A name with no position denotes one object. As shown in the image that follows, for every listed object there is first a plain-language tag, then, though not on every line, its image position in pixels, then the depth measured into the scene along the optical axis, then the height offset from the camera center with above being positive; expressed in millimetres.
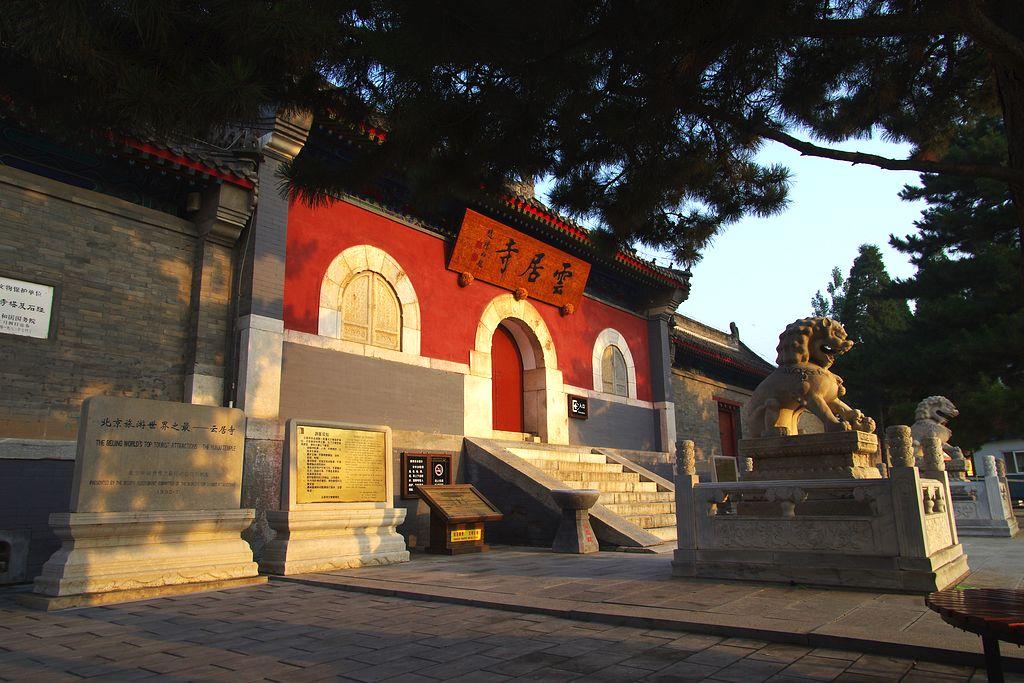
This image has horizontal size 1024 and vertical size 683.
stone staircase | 9719 +62
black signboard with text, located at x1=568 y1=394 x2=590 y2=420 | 13023 +1499
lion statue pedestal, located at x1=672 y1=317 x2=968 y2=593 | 4812 -169
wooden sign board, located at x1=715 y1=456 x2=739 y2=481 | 12977 +277
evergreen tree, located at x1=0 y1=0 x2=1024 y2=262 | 3201 +2380
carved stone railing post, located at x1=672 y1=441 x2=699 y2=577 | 5629 -248
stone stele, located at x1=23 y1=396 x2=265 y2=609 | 5145 -111
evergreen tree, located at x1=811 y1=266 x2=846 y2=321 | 33266 +9905
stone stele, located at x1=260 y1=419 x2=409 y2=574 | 6516 -110
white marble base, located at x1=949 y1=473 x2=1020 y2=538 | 9172 -393
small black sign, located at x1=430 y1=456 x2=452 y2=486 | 9680 +282
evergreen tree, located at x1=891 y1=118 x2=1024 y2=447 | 13141 +3541
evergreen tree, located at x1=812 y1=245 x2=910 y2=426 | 15109 +4295
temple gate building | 6680 +2347
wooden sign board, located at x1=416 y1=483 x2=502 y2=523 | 8094 -172
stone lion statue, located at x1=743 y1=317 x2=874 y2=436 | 6305 +888
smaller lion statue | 11383 +1061
